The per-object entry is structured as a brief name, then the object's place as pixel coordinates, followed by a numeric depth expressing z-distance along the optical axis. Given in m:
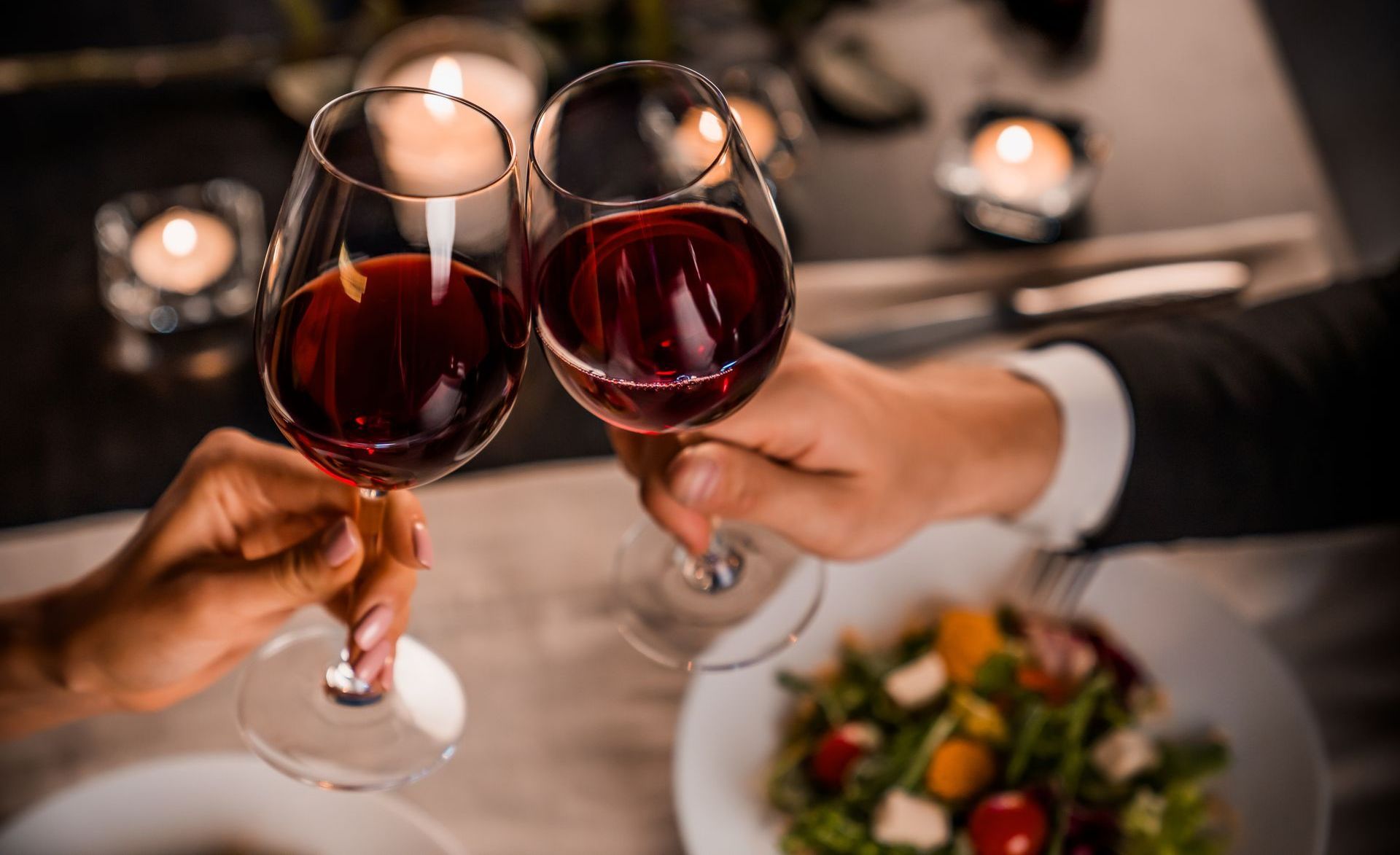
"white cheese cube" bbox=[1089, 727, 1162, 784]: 0.91
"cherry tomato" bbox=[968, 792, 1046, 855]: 0.87
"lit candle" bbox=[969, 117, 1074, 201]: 1.25
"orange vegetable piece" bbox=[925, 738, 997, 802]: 0.91
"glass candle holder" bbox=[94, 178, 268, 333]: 1.16
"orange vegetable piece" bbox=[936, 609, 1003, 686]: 0.95
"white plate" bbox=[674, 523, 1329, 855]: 0.86
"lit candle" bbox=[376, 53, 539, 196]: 0.58
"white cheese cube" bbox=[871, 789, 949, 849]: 0.86
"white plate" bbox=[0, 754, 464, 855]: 0.80
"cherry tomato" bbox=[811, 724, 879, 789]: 0.90
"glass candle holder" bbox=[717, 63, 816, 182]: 1.26
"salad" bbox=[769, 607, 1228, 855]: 0.88
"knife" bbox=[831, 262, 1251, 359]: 1.17
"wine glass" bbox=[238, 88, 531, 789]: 0.55
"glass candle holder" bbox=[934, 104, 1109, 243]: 1.25
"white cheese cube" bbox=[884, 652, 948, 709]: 0.92
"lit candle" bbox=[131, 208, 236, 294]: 1.16
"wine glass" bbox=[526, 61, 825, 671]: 0.60
